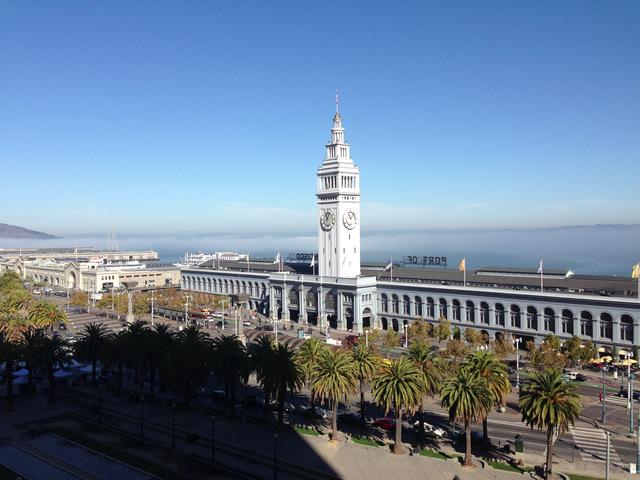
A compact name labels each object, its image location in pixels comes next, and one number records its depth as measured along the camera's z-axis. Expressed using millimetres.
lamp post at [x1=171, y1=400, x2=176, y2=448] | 56281
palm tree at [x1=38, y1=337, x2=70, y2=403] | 72081
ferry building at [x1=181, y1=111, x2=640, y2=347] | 91812
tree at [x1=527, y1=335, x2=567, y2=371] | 76688
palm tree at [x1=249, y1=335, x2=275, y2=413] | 57753
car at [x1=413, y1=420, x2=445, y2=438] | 57625
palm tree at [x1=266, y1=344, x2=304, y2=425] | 57531
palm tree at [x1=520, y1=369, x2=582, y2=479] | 45406
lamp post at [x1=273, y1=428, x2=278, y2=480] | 46778
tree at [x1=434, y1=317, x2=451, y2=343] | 101125
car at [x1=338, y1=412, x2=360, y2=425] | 62094
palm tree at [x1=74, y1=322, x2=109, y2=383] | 75625
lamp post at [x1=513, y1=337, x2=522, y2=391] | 75631
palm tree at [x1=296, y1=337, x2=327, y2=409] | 60519
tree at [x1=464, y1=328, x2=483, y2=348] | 95875
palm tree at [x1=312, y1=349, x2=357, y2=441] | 54406
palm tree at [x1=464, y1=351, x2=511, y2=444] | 50938
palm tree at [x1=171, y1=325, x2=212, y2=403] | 64062
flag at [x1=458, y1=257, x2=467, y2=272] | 107088
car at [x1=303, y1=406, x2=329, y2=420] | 63819
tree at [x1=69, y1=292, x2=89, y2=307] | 156500
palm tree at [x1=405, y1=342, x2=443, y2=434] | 56156
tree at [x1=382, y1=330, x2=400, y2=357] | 94625
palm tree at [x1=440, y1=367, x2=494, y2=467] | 48094
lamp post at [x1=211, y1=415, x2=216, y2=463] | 51781
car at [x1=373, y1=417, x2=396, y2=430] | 59969
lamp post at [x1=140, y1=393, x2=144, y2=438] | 59672
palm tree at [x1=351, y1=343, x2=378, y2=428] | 58469
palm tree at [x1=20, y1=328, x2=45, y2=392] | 73250
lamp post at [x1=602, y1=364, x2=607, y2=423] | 61200
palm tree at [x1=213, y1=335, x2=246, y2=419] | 62219
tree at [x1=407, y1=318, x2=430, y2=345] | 100375
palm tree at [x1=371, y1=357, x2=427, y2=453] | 51469
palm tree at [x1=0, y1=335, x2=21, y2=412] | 68375
